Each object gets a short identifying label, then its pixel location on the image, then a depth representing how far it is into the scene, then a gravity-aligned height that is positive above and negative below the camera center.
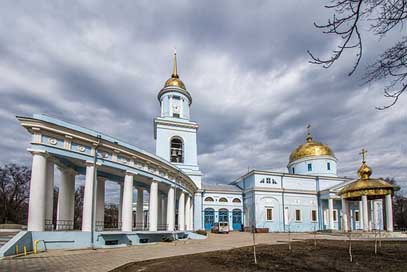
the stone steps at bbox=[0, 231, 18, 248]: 13.64 -2.51
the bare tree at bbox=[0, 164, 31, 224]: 41.50 -0.67
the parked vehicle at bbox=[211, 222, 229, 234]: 34.28 -4.96
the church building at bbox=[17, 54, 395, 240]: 14.48 -0.04
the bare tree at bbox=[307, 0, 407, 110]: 4.37 +2.31
